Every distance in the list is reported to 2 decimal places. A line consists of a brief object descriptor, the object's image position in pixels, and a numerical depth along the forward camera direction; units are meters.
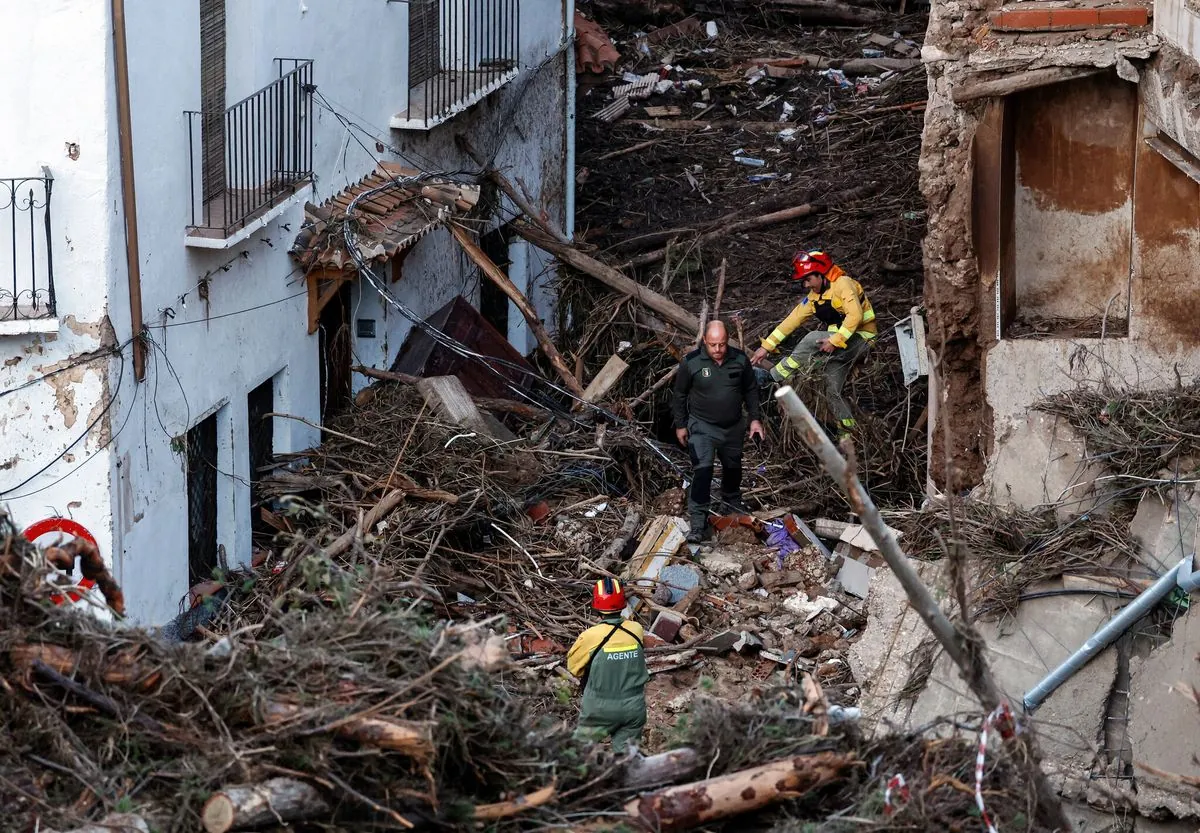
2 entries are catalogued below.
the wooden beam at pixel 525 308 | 30.45
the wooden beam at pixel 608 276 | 31.89
